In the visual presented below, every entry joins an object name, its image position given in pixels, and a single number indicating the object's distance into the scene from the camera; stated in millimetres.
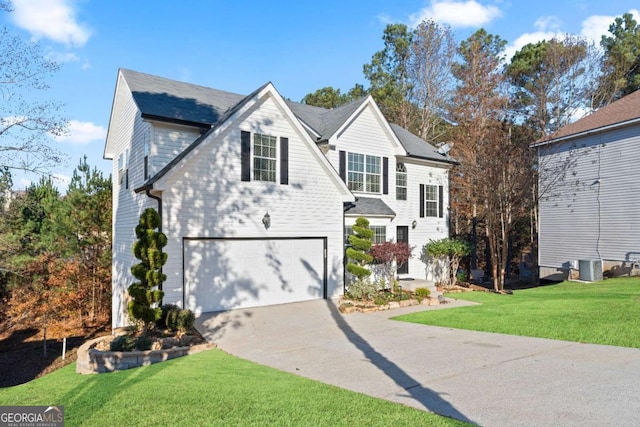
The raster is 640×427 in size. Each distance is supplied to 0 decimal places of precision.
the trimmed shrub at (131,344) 8802
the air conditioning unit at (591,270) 19125
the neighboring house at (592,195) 18688
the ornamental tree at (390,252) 14016
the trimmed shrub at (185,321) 9820
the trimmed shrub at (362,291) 13461
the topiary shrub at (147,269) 9609
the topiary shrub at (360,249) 14133
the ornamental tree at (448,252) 19344
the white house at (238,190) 11883
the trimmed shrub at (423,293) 14289
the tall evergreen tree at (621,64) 29469
